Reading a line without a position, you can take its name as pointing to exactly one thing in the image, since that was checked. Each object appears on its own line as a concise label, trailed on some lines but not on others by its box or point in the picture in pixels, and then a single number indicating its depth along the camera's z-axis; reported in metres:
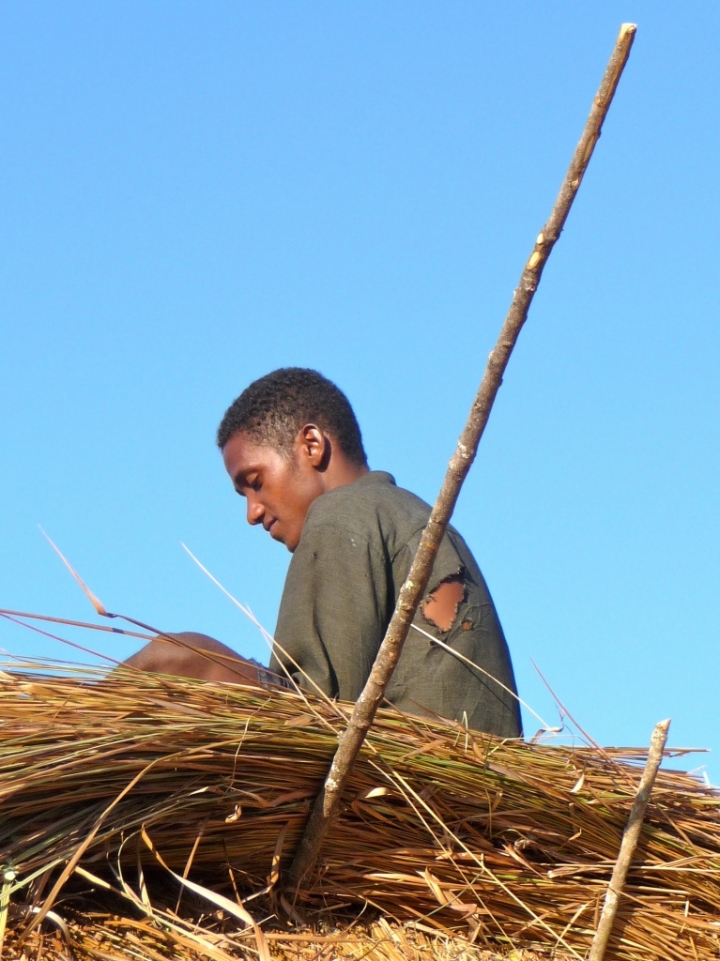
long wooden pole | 5.69
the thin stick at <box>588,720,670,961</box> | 5.91
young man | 6.13
